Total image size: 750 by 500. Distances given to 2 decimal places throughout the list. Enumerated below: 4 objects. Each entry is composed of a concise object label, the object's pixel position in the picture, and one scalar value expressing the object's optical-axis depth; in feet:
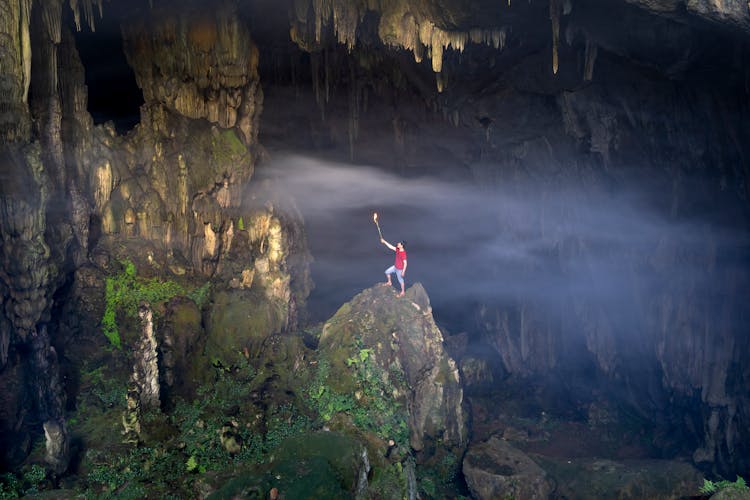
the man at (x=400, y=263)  52.80
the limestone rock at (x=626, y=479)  52.16
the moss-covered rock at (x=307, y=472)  33.86
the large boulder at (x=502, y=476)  50.08
